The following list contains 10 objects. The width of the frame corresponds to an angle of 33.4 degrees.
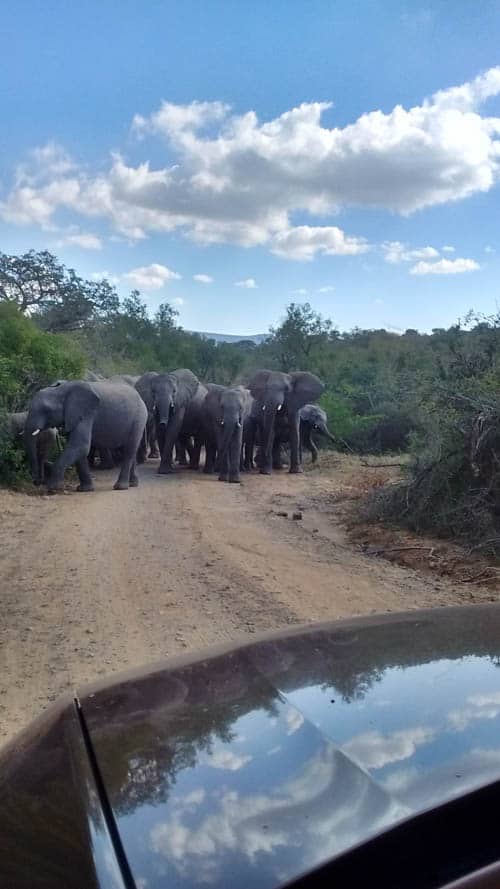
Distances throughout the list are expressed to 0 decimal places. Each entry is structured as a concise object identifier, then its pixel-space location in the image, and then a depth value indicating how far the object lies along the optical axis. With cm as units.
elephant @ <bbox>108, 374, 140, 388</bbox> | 1880
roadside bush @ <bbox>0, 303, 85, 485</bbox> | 1421
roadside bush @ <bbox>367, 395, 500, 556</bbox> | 912
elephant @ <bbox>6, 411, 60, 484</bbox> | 1419
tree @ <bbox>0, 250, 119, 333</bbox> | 3238
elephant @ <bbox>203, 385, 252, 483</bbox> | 1650
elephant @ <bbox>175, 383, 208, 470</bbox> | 1895
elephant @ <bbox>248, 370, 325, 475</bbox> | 1906
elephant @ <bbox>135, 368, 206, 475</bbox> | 1739
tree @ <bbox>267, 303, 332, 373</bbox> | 3841
